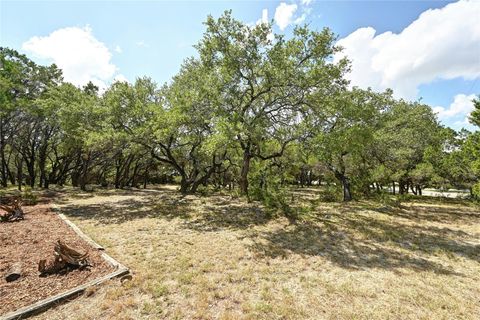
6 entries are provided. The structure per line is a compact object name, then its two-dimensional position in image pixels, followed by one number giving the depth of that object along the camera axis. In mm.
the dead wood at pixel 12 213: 9422
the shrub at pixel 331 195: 18266
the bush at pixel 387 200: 16220
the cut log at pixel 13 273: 4691
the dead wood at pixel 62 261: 5023
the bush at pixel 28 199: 13509
